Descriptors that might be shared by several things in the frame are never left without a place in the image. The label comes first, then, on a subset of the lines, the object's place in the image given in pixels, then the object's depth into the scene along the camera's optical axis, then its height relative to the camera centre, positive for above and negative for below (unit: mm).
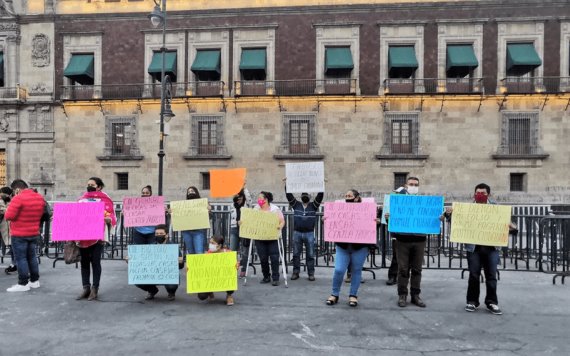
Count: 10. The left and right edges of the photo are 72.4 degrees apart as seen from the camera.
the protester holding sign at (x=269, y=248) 7367 -1468
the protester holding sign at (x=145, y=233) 7797 -1271
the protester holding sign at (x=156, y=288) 6371 -1925
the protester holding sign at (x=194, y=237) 7871 -1368
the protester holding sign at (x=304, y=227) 7727 -1116
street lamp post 13492 +2674
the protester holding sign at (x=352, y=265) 6105 -1478
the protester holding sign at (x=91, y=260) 6359 -1486
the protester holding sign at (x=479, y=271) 5824 -1499
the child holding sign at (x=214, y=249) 6309 -1295
